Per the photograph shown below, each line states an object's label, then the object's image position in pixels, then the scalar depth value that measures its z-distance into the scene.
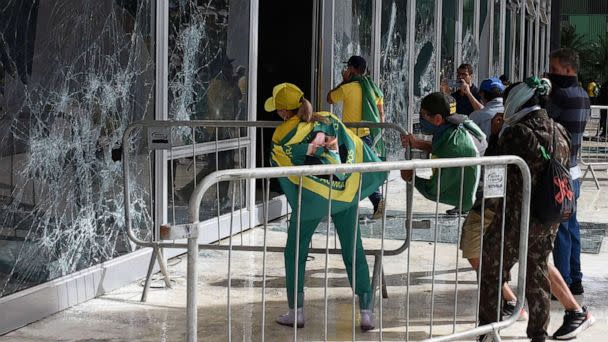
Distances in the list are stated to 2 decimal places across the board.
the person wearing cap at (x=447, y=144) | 5.79
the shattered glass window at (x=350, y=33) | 13.02
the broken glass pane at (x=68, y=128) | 6.31
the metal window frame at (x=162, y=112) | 8.21
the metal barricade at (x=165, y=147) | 6.78
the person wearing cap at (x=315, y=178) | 5.86
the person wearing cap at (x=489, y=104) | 9.22
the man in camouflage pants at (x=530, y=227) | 5.72
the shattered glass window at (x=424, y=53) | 17.27
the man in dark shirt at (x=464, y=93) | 11.71
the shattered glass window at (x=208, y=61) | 8.70
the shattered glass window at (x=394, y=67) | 15.51
